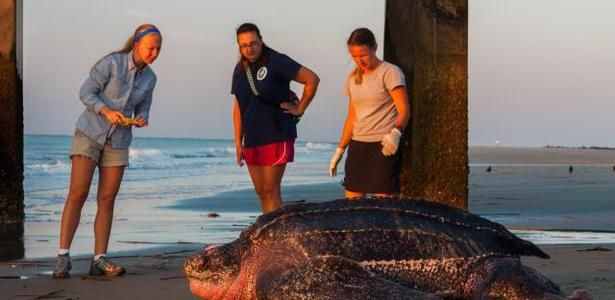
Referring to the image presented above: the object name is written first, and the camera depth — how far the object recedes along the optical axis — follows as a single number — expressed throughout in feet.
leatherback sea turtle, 29.04
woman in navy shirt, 52.65
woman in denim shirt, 48.78
